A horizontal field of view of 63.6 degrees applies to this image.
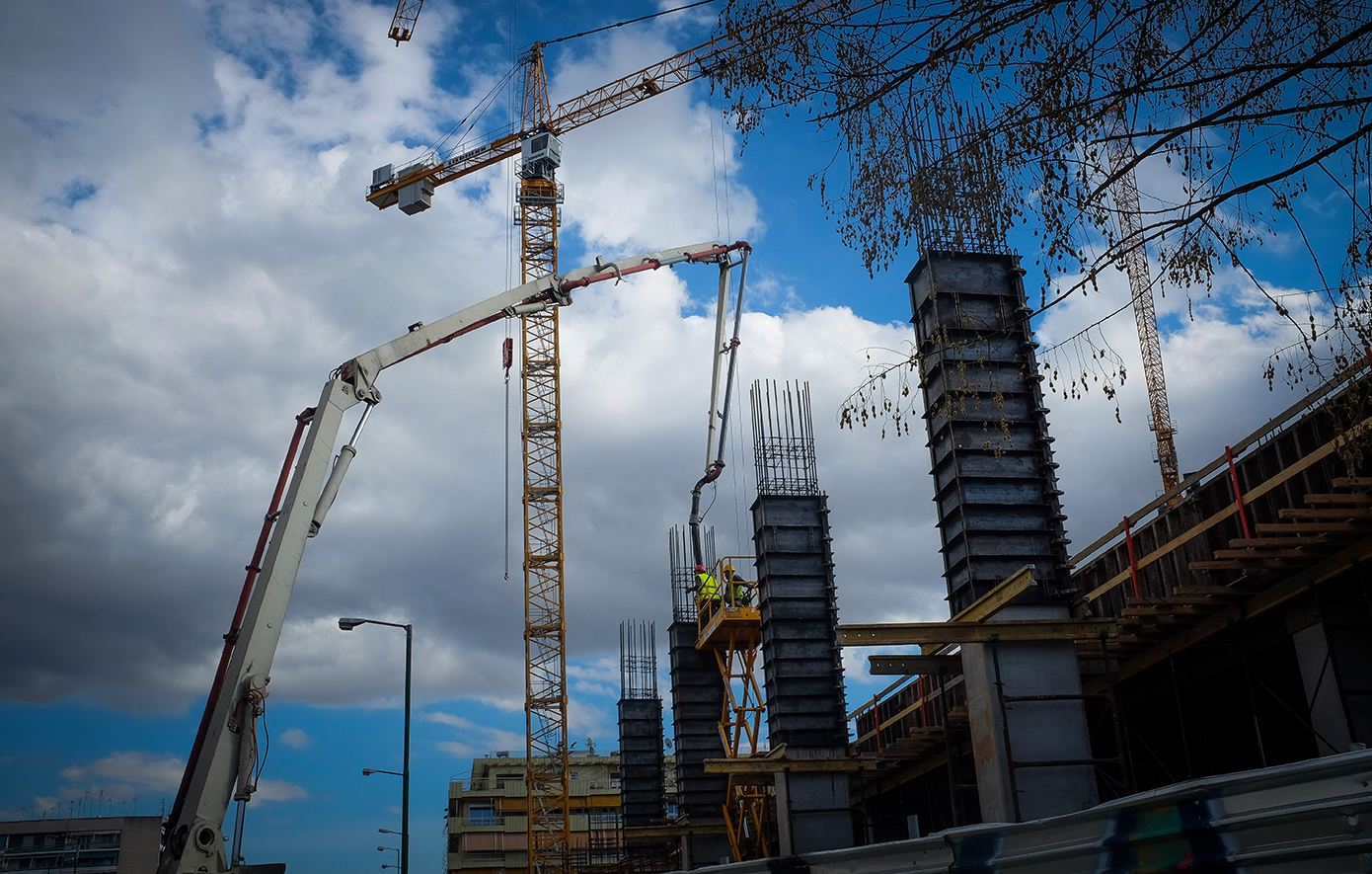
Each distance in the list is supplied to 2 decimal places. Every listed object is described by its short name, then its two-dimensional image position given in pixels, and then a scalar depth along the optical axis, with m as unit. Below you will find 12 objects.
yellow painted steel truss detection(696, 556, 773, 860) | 37.59
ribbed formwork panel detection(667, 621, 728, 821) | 41.78
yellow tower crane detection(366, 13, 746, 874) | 51.75
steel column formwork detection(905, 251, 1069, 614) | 15.96
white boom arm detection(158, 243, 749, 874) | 16.77
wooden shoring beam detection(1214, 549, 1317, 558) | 14.33
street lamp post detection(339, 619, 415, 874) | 24.78
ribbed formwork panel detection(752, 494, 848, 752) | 27.84
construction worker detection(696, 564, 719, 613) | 40.28
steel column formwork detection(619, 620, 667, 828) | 48.84
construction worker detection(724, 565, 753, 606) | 38.69
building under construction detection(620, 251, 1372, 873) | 5.38
